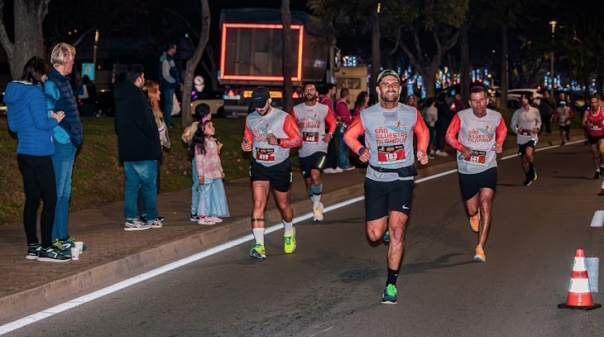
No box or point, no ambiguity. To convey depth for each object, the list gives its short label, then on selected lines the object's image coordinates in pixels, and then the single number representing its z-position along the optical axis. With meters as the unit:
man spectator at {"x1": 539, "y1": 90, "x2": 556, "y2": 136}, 40.59
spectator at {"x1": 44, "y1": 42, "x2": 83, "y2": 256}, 11.56
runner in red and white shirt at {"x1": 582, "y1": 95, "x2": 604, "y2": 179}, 23.91
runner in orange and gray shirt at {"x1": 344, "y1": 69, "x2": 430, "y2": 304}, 10.20
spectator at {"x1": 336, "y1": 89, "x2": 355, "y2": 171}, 24.22
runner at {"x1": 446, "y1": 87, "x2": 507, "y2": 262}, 12.79
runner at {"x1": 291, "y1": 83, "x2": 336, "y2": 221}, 16.09
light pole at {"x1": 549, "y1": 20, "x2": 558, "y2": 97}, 55.75
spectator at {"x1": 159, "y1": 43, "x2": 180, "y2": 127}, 24.38
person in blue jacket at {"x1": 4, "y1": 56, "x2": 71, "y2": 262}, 11.18
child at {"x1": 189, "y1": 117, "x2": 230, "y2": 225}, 14.58
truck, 38.34
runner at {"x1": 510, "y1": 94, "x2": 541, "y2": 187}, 22.36
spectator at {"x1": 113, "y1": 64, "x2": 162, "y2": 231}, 13.66
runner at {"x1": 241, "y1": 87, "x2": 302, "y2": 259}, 12.40
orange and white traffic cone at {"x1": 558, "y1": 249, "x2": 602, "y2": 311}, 9.45
